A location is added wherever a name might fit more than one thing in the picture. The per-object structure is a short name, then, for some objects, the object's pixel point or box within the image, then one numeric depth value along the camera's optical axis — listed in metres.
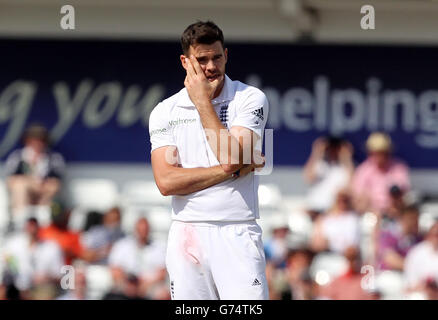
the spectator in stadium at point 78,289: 19.31
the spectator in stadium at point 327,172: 22.00
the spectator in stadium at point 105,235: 21.34
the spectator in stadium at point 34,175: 23.00
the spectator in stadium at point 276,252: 18.77
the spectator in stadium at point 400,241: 19.89
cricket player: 8.78
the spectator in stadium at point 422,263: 18.92
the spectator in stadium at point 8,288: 18.23
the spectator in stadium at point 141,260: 19.83
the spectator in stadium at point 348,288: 18.22
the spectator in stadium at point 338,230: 20.69
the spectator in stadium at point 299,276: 18.27
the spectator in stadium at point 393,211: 20.39
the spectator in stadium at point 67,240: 21.30
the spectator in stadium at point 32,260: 20.52
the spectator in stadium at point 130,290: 18.94
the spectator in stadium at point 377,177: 21.53
